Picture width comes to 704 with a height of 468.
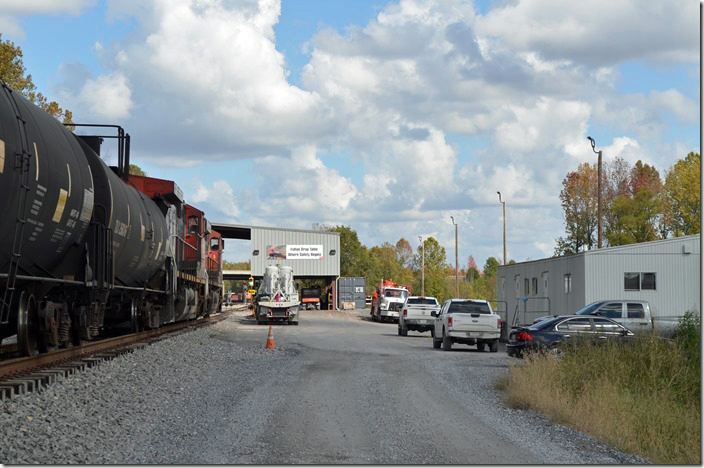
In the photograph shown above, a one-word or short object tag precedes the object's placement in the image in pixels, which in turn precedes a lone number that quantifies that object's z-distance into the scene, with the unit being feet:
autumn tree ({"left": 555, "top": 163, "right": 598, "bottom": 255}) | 278.67
